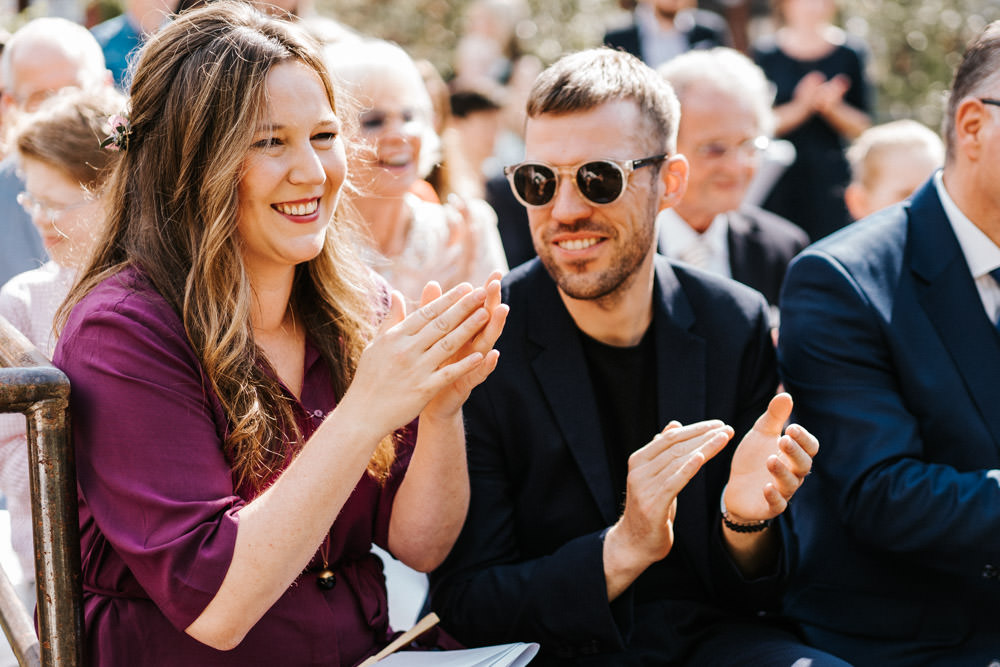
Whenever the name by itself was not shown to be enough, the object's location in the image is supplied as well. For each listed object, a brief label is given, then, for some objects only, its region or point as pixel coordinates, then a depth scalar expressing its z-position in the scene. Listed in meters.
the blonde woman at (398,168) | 4.15
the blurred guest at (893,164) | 4.85
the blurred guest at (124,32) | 5.25
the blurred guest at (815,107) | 6.59
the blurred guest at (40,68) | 4.11
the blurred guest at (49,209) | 2.91
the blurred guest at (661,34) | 6.92
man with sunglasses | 2.51
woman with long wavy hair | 1.93
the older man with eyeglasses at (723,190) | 4.48
